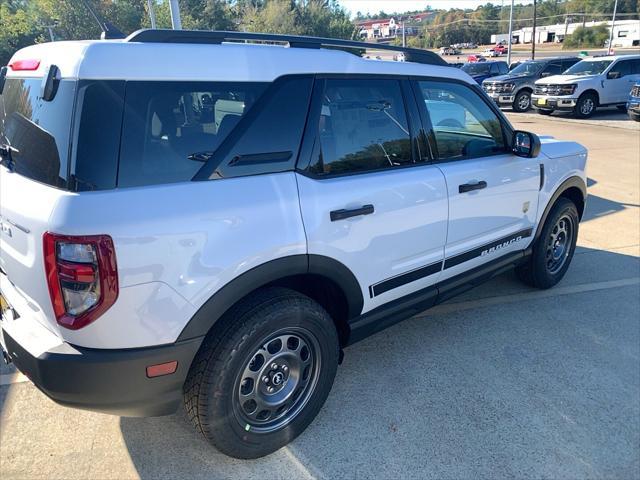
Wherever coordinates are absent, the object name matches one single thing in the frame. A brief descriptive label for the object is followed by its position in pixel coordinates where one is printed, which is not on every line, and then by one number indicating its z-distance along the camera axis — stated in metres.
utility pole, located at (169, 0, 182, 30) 9.04
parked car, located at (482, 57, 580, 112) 18.67
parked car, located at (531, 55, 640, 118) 16.17
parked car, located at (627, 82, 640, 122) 14.31
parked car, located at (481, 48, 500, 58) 67.20
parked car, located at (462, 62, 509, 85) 21.75
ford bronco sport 1.84
